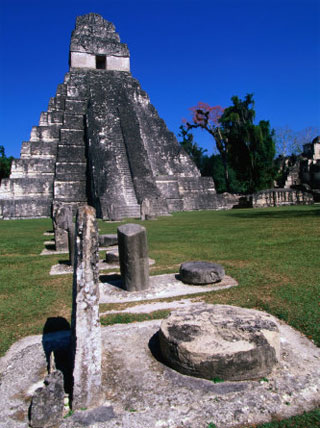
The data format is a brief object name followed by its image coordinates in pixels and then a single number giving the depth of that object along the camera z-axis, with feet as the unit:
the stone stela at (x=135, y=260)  15.60
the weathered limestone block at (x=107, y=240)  26.73
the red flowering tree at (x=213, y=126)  118.73
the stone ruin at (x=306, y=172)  98.43
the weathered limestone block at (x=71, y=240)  21.08
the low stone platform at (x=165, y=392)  7.04
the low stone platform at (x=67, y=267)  19.58
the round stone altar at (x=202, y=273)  15.80
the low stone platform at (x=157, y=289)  14.83
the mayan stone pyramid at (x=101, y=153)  63.57
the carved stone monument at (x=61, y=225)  26.53
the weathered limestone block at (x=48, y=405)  6.99
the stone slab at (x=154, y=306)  13.14
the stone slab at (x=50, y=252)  25.53
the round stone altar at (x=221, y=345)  8.25
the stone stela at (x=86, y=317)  7.67
